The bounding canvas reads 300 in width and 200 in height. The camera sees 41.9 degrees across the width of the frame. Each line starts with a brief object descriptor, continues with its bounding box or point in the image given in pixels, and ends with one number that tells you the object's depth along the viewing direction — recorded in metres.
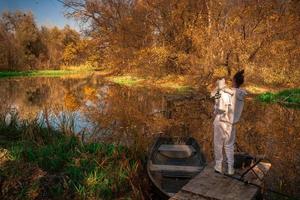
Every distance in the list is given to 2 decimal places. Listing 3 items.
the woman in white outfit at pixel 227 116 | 7.03
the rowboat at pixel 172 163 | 7.79
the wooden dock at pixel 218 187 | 6.10
